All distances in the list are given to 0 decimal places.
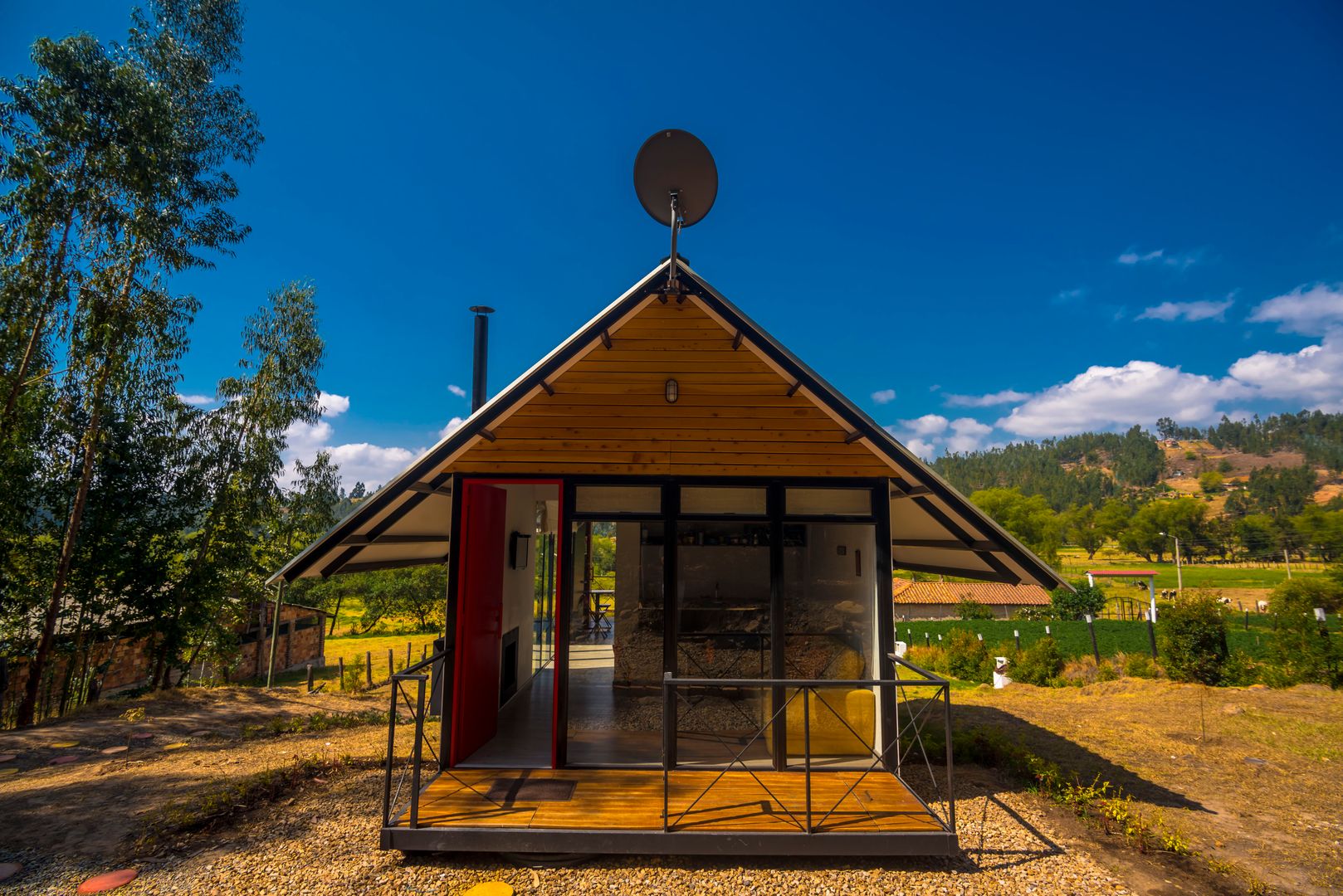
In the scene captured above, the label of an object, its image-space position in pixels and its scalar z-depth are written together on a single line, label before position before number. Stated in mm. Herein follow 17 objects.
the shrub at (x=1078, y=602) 43844
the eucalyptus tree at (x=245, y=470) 15219
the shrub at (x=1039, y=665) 18844
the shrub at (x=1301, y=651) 12914
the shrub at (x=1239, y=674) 13641
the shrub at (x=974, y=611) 56156
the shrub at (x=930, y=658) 25467
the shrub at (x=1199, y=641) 13828
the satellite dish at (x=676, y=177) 6020
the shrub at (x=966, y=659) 24312
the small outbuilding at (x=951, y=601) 59406
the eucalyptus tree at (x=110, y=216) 11711
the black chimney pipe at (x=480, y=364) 9812
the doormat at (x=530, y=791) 5285
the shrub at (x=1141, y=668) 15406
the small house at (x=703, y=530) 5984
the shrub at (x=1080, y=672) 17622
